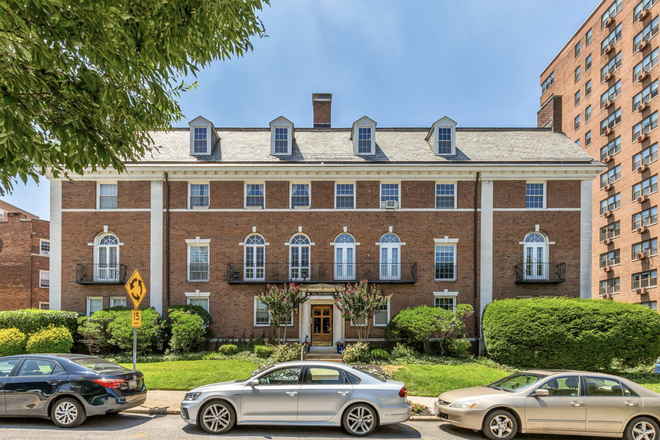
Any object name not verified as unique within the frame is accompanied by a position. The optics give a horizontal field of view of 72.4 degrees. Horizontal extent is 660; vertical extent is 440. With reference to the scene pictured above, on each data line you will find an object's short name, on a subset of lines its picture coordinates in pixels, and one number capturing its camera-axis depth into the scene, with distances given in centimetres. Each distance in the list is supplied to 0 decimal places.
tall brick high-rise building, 3397
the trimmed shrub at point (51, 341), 1758
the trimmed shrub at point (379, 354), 1820
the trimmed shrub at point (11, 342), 1717
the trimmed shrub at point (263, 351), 1839
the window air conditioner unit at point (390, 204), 2128
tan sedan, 889
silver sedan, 905
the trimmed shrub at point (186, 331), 1898
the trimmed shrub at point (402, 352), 1862
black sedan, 927
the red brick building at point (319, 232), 2102
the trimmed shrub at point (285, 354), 1711
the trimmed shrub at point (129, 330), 1861
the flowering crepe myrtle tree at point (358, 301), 1856
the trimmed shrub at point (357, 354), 1783
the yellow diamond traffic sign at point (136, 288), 1196
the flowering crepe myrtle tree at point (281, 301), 1892
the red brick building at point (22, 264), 3244
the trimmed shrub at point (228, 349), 1906
